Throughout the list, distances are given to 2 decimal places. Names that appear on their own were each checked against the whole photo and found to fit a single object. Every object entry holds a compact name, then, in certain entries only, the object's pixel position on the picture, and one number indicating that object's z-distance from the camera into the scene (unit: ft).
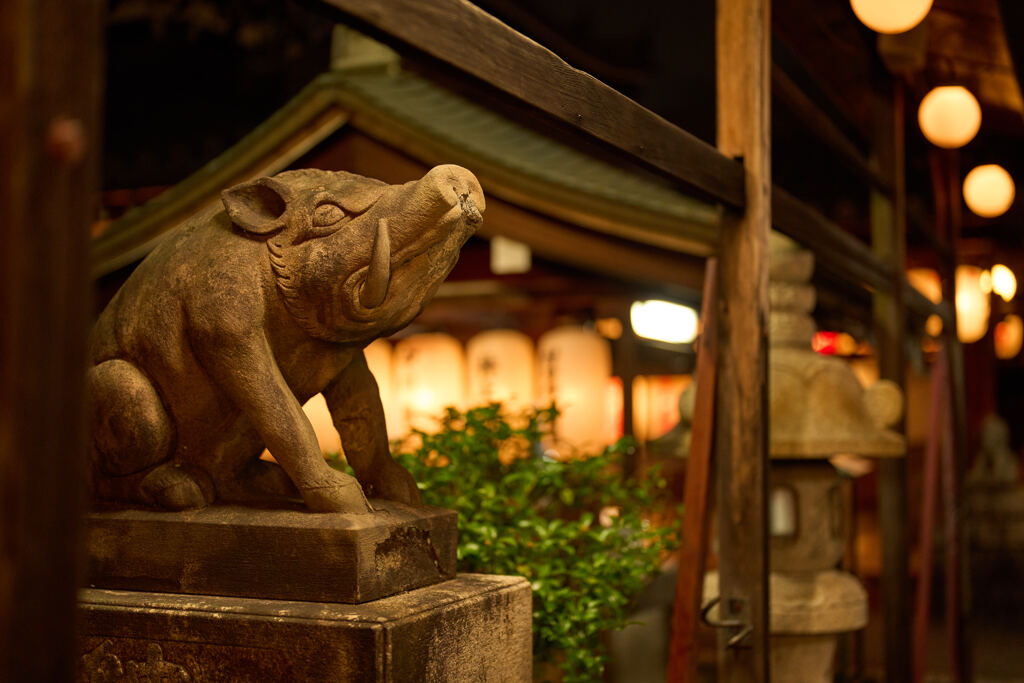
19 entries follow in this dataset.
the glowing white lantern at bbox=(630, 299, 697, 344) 29.78
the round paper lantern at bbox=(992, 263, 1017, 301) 34.47
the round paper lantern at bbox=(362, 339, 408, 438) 29.19
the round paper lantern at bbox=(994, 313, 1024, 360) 41.22
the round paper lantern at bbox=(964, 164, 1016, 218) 29.30
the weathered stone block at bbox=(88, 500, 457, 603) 8.15
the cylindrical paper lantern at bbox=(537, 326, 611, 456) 27.43
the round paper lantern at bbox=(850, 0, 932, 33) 16.06
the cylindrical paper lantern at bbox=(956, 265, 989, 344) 32.94
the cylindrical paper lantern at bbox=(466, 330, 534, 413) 28.53
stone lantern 16.70
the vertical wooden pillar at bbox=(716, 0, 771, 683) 12.63
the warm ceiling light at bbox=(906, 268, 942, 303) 38.55
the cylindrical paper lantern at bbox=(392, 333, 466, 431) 29.12
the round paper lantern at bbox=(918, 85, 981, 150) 23.48
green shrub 13.43
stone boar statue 8.43
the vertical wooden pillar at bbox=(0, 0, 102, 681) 3.94
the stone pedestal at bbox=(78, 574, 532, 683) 7.70
